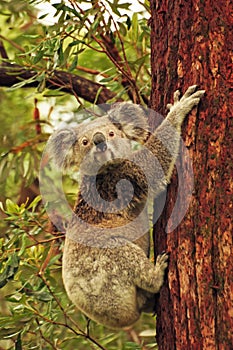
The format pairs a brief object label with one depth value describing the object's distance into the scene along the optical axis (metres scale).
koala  6.80
